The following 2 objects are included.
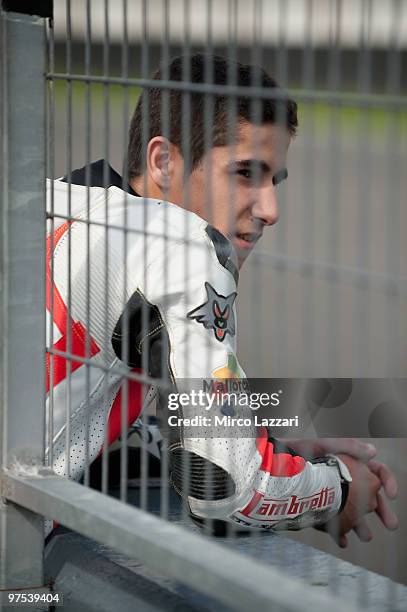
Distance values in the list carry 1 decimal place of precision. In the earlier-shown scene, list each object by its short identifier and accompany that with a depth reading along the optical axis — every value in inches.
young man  188.4
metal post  207.3
